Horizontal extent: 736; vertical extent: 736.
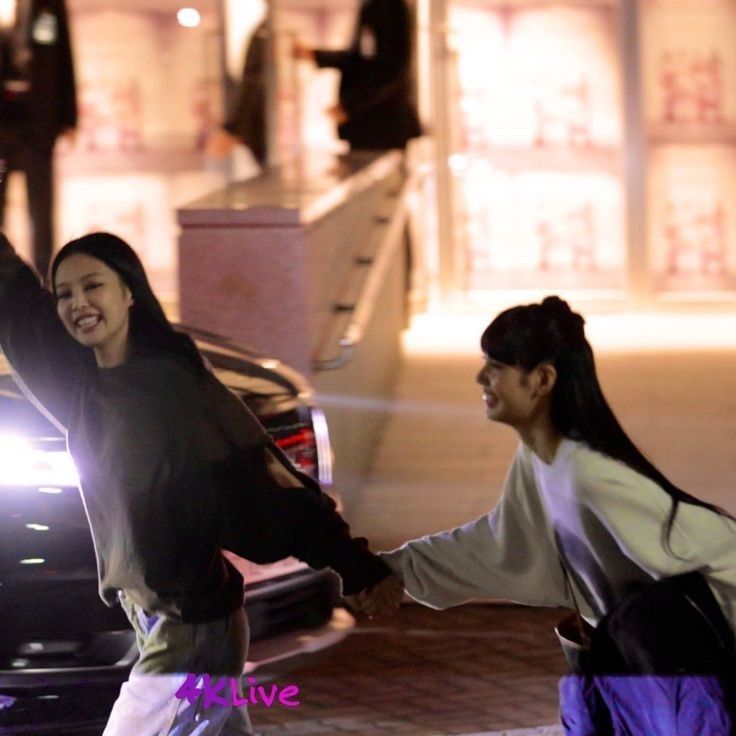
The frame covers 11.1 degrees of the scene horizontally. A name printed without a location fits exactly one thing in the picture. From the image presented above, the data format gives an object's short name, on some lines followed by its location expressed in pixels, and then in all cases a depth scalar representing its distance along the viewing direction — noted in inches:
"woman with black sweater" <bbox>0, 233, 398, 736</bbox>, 282.0
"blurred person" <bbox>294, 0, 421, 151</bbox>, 849.0
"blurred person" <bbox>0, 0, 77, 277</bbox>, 736.3
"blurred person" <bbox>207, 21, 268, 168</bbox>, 859.1
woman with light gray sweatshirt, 269.9
